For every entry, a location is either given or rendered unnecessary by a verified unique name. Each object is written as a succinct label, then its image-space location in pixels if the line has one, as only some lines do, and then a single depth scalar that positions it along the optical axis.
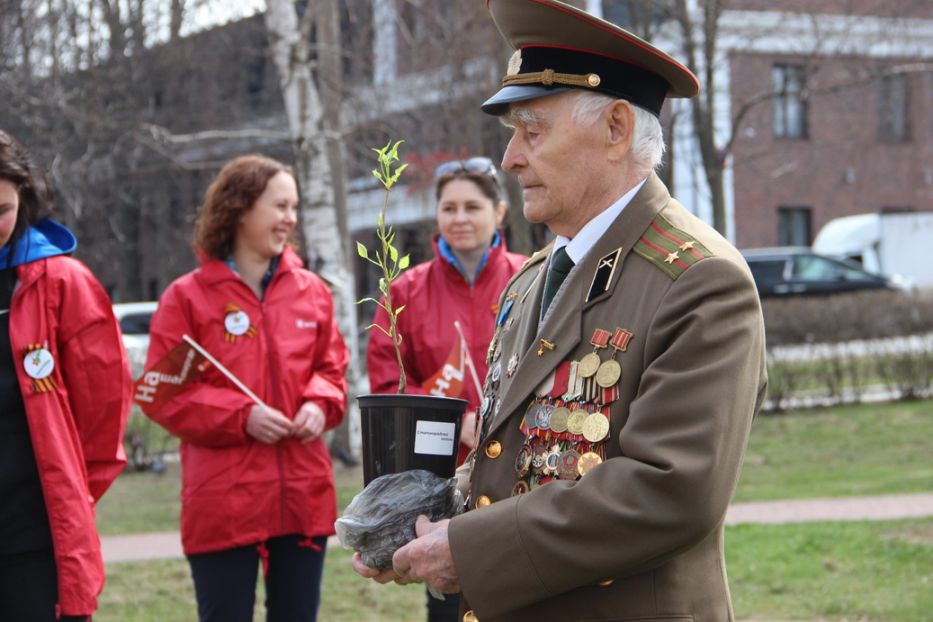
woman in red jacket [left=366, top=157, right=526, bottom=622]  5.39
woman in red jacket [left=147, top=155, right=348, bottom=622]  4.93
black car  25.22
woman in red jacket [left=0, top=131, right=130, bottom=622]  3.99
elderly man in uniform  2.51
